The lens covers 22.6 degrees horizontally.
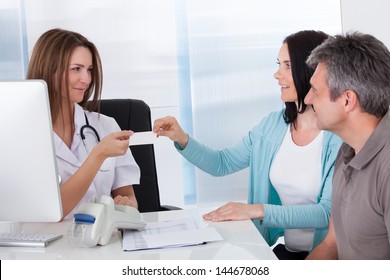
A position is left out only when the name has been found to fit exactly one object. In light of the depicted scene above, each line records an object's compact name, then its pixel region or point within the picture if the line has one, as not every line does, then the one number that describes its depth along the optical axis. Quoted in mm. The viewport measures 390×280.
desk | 2148
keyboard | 2271
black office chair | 3078
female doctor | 2819
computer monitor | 2132
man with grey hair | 2208
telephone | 2208
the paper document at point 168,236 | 2218
